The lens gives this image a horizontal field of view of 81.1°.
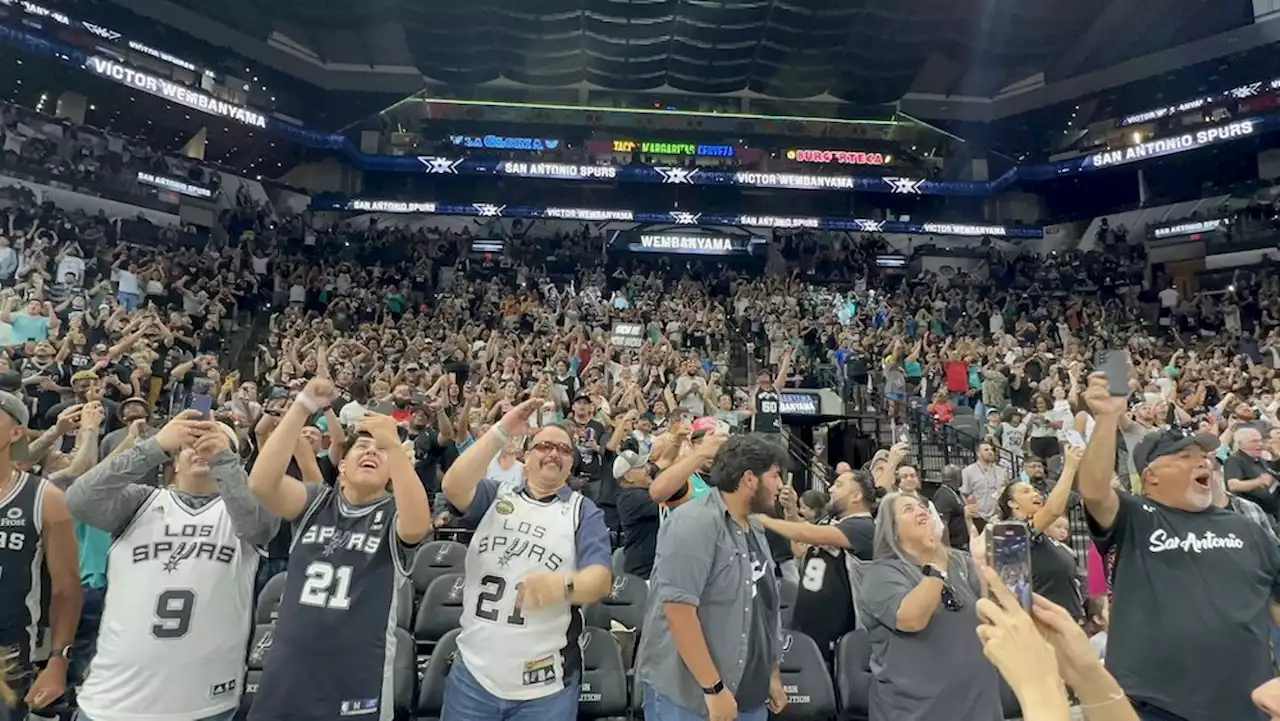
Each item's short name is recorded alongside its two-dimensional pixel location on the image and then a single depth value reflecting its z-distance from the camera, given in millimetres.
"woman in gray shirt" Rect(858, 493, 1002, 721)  2607
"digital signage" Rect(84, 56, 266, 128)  16891
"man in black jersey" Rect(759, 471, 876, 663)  3908
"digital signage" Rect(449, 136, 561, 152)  24156
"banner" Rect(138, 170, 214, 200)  18078
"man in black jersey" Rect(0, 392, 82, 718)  2611
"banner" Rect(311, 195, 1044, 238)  22219
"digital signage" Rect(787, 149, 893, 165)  24906
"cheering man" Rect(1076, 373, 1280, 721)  2475
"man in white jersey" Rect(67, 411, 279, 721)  2486
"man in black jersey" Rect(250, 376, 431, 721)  2471
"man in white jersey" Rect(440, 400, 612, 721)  2641
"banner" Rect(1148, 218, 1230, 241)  20484
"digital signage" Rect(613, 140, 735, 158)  24500
